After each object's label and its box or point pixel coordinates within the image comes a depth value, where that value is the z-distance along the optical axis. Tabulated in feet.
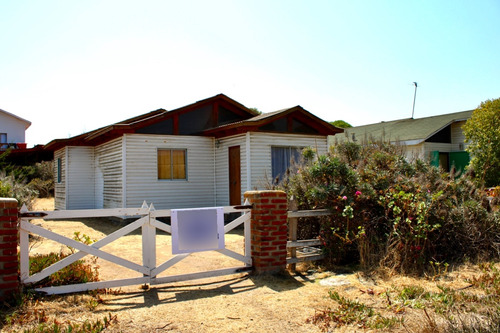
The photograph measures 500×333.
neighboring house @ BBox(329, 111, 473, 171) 63.10
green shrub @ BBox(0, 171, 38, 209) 31.22
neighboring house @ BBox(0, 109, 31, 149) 113.80
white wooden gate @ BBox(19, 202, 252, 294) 15.60
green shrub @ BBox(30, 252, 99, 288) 16.37
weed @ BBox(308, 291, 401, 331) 12.59
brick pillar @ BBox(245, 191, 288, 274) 19.42
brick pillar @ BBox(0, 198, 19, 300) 14.71
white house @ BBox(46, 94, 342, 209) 41.50
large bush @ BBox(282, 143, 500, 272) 19.52
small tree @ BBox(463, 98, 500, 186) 48.52
